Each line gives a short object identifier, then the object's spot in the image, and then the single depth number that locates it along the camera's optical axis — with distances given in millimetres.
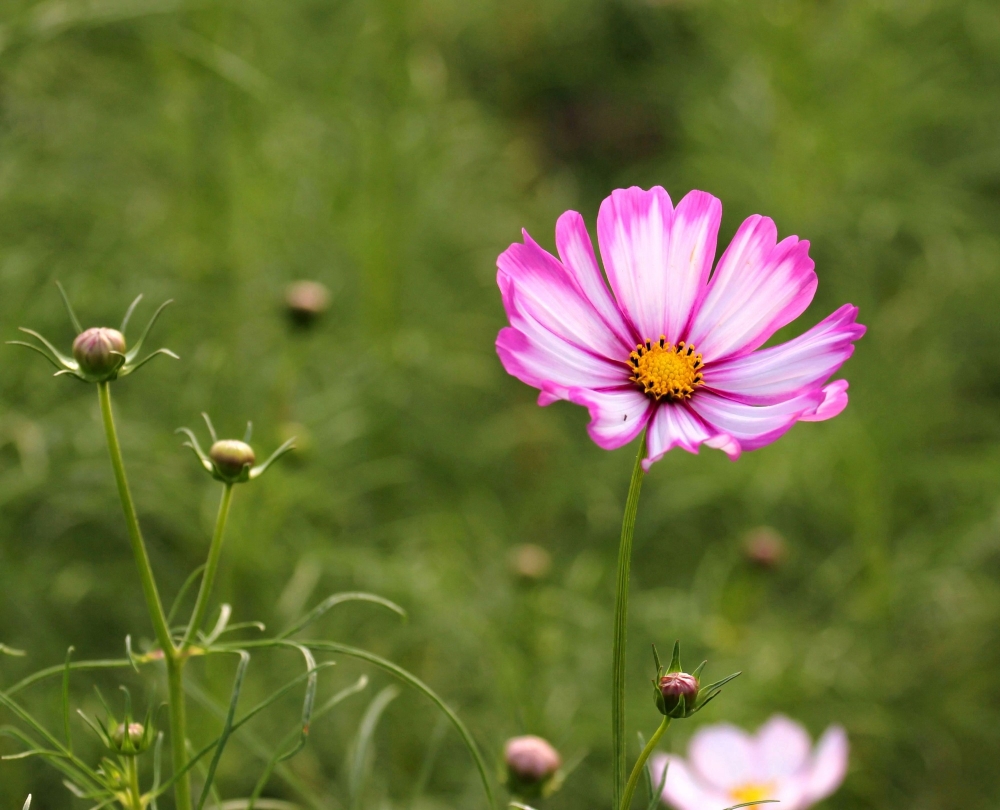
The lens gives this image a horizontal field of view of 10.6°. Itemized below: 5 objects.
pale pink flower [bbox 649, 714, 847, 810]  1246
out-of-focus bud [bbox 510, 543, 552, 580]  1441
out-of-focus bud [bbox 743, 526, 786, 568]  1581
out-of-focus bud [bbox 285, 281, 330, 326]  1483
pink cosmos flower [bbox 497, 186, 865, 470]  1022
